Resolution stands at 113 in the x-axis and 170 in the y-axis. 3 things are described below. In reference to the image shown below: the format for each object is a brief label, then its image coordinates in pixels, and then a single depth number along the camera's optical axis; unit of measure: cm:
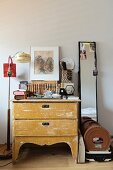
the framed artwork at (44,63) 303
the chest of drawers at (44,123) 245
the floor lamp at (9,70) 270
